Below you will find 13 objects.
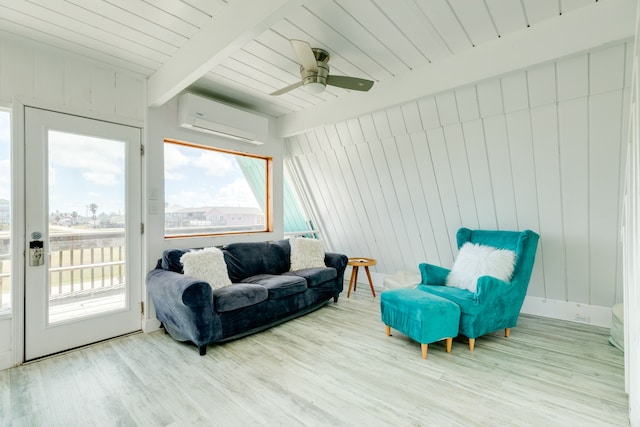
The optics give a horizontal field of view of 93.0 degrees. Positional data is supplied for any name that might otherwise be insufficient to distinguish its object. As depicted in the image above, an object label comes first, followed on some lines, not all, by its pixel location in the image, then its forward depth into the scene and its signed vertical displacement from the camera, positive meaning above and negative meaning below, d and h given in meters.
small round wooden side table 4.22 -0.71
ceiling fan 2.32 +1.09
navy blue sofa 2.51 -0.76
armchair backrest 2.80 -0.36
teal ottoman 2.47 -0.89
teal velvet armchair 2.59 -0.75
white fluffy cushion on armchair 2.79 -0.52
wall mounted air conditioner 3.13 +1.05
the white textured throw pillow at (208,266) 2.88 -0.51
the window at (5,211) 2.38 +0.04
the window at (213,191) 3.49 +0.30
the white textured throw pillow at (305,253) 3.90 -0.53
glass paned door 2.48 -0.14
